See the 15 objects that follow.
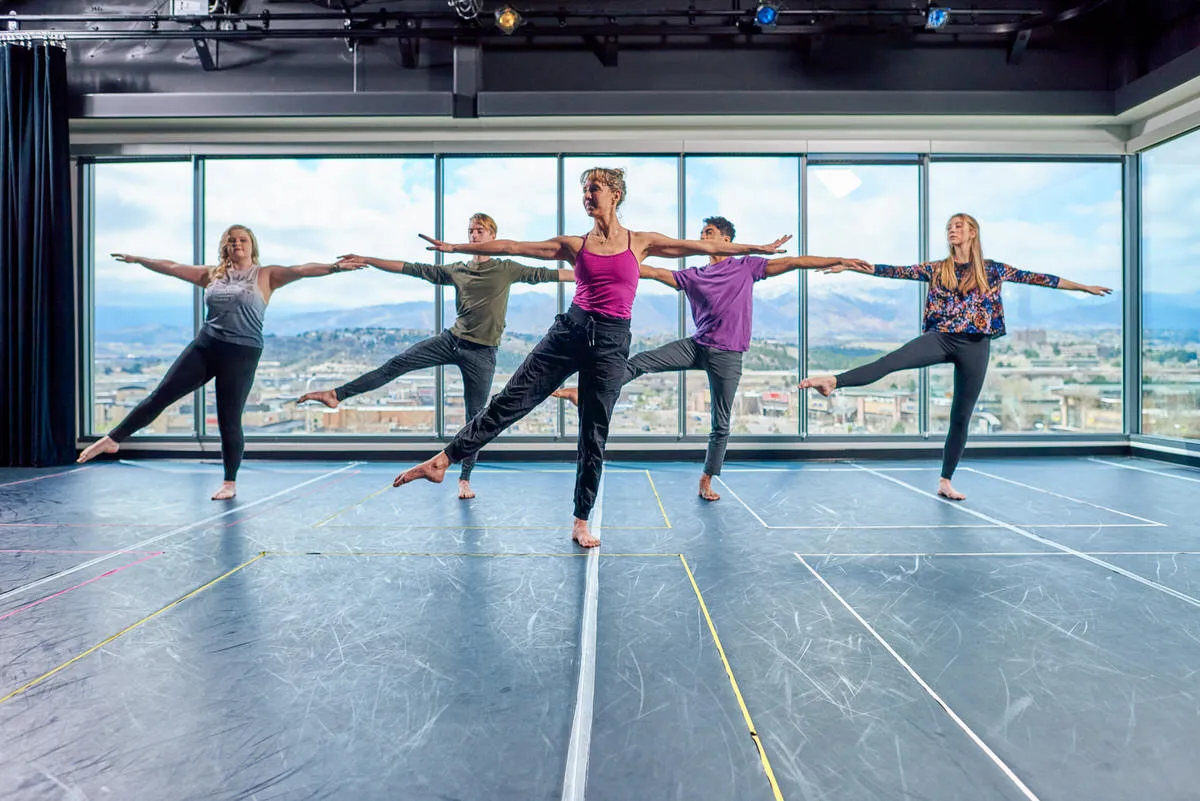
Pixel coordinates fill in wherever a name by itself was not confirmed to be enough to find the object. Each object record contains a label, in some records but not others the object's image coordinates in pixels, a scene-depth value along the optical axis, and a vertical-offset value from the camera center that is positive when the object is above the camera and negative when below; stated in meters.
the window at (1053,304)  6.38 +0.85
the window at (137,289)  6.45 +1.05
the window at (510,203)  6.34 +1.83
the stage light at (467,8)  5.38 +3.16
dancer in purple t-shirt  4.07 +0.42
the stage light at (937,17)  5.49 +3.12
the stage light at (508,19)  5.48 +3.11
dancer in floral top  3.98 +0.48
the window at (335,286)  6.40 +1.06
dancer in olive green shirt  4.06 +0.43
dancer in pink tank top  2.87 +0.24
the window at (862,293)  6.35 +0.96
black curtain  5.94 +1.31
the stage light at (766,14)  5.38 +3.08
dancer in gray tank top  3.96 +0.35
